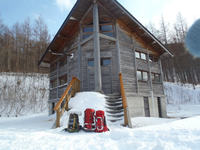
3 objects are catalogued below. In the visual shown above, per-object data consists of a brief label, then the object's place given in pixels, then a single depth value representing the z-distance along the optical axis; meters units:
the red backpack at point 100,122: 4.66
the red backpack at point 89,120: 4.82
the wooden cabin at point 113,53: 9.21
